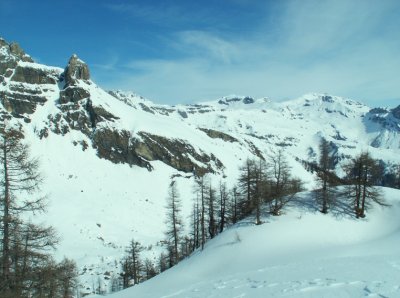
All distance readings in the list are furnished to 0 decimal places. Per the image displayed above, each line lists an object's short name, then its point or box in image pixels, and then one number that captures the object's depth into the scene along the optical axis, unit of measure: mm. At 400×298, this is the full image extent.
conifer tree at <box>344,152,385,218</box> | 35312
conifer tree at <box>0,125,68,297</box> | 14672
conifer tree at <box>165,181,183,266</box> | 39531
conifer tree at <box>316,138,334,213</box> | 35675
